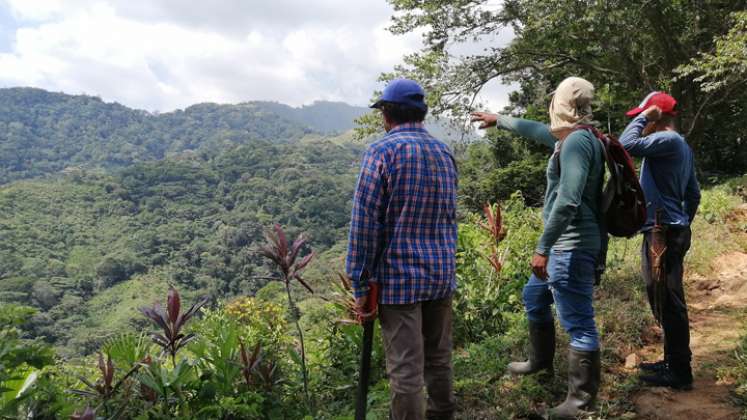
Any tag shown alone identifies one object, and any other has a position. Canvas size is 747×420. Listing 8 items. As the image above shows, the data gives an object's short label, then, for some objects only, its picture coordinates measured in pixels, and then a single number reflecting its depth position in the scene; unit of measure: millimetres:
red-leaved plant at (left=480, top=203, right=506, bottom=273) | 4316
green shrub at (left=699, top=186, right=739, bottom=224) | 7559
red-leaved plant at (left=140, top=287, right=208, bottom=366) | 2460
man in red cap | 2971
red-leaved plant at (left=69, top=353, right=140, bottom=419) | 2338
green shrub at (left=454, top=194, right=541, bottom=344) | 4238
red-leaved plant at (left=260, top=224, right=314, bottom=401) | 2564
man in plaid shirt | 2137
